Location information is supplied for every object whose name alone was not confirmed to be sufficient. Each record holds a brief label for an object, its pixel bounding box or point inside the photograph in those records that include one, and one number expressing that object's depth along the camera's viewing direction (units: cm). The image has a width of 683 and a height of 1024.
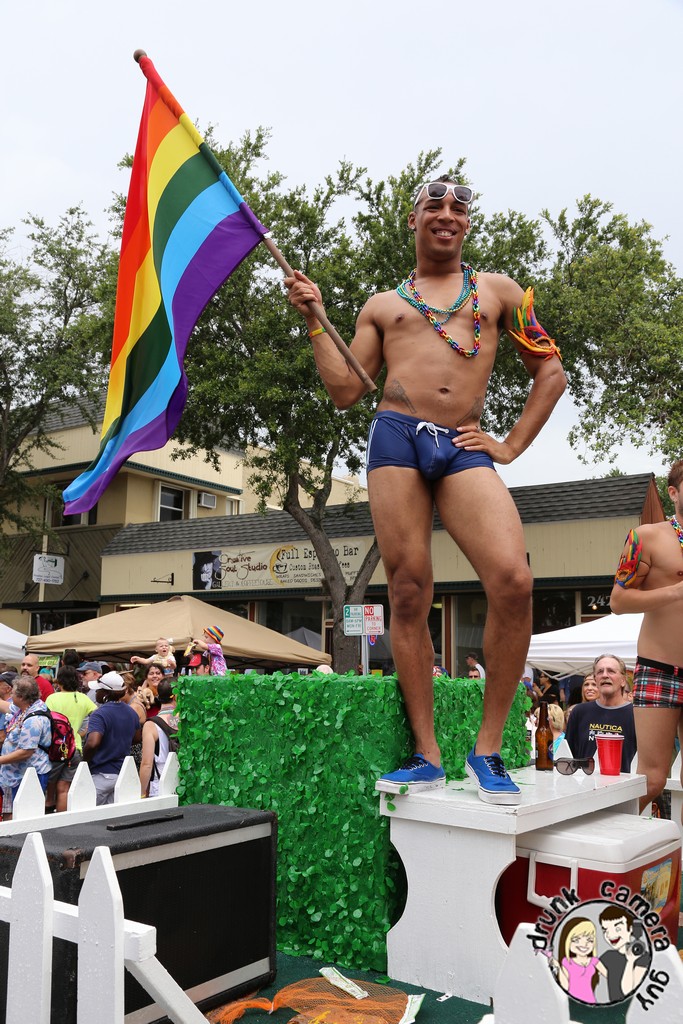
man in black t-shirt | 652
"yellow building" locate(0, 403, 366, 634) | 2469
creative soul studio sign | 1989
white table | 280
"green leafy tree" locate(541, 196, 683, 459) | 1786
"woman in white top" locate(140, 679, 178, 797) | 688
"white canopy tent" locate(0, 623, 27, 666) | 1346
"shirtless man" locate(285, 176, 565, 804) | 324
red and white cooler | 281
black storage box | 240
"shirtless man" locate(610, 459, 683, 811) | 365
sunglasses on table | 356
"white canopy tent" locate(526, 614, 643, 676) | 1038
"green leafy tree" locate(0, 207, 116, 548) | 2188
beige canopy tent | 1345
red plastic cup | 380
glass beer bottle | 405
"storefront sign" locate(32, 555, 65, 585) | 2373
